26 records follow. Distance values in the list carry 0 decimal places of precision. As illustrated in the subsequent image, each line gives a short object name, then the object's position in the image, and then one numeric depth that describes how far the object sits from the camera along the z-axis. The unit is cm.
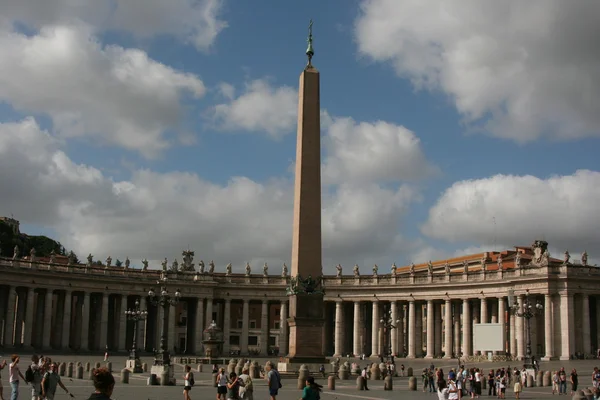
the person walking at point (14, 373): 2164
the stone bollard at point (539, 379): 4462
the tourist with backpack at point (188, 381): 2629
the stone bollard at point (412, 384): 3866
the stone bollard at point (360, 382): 3572
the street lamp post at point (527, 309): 4903
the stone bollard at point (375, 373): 4744
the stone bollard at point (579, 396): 2484
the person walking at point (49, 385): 1933
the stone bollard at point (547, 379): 4444
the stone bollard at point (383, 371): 4811
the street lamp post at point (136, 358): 4825
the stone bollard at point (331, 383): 3525
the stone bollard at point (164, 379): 3691
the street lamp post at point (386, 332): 7868
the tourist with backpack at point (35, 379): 2084
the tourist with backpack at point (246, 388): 2184
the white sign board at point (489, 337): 5362
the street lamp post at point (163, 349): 4103
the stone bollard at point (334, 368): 4634
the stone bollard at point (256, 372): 4372
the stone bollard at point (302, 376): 3353
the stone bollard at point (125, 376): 3697
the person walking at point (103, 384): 805
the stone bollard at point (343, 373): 4385
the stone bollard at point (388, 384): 3714
